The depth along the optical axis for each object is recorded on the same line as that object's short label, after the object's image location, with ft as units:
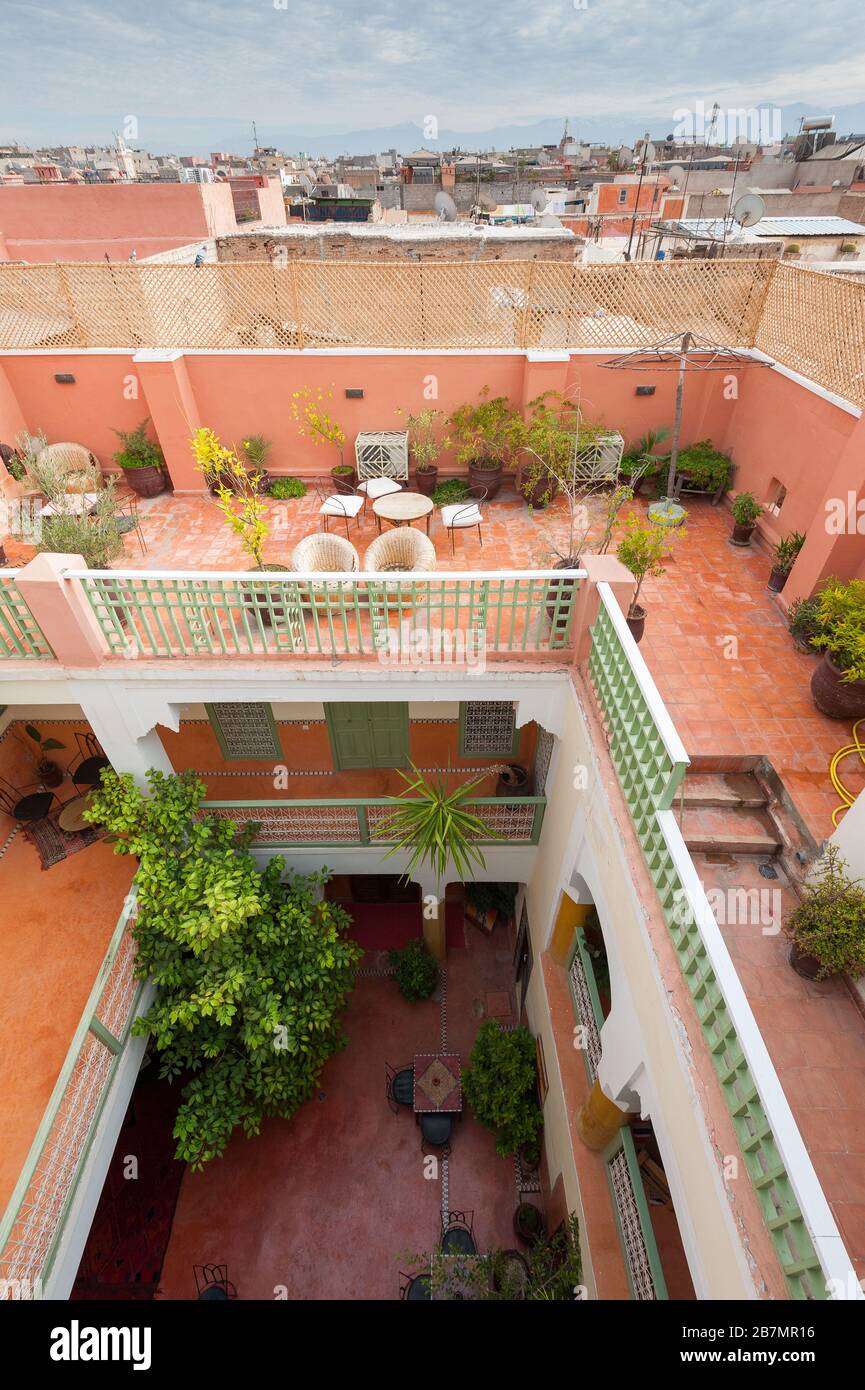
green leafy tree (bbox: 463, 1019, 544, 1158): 28.45
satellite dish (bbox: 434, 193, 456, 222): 69.97
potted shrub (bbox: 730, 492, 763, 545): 28.86
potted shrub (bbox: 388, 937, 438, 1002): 34.99
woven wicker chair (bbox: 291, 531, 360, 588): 25.84
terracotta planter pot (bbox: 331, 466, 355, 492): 34.29
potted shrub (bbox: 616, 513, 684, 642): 20.58
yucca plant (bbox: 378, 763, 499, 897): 24.47
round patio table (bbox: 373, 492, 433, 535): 28.48
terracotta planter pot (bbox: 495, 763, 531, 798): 30.60
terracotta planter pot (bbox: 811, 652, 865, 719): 20.02
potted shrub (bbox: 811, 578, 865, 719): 18.94
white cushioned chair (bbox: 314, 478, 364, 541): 29.25
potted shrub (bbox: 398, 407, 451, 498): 32.32
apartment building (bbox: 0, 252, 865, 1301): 14.19
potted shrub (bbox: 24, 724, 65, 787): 32.68
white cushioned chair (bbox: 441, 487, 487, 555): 28.17
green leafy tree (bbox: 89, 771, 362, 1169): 22.81
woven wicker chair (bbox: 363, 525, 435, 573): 25.58
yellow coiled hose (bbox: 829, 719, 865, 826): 18.08
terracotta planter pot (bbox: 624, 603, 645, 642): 21.74
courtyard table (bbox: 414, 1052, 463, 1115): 31.32
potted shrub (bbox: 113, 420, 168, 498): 34.14
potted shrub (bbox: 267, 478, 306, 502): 34.45
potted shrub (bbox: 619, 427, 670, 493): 33.14
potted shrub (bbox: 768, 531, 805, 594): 25.81
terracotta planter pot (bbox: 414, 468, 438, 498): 32.86
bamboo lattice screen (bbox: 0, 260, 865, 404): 30.50
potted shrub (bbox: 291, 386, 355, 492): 32.55
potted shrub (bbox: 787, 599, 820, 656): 23.25
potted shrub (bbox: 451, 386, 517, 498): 32.09
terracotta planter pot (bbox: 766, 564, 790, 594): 26.16
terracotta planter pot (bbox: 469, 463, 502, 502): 33.01
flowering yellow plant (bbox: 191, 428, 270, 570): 23.22
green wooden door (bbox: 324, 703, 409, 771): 29.89
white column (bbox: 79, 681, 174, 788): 23.38
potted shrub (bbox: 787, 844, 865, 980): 14.73
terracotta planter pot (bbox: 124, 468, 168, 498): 34.13
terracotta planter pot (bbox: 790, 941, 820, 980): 15.52
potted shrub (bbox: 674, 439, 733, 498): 32.63
